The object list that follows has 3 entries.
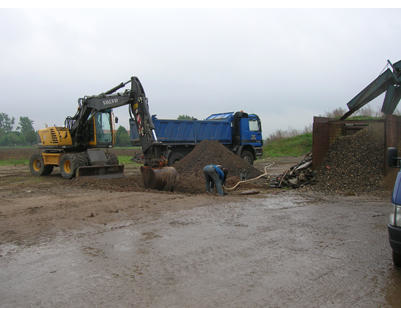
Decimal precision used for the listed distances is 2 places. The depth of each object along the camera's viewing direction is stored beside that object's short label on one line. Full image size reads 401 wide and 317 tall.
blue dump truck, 19.16
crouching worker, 11.41
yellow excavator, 13.95
